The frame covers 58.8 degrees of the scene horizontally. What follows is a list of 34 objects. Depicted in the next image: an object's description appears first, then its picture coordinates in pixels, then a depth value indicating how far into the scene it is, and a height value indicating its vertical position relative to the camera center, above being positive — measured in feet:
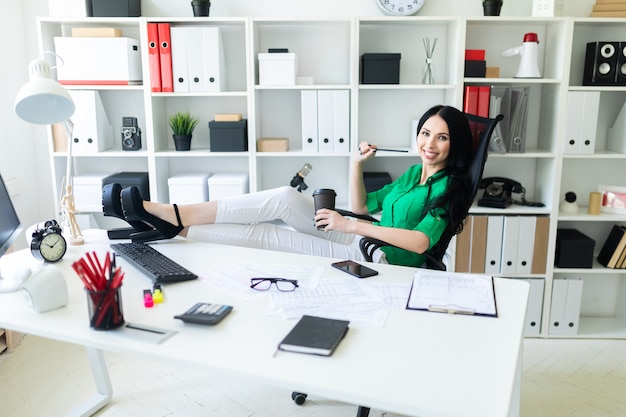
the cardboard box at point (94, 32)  10.68 +1.58
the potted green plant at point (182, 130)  11.19 -0.30
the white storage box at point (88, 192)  11.13 -1.52
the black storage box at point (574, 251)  10.99 -2.68
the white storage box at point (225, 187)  11.00 -1.41
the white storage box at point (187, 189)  11.05 -1.46
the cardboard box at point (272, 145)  11.04 -0.59
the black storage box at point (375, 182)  10.87 -1.29
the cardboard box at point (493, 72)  10.88 +0.83
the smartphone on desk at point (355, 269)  6.05 -1.69
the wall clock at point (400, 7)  10.78 +2.07
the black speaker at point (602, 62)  10.48 +0.99
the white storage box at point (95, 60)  10.64 +1.05
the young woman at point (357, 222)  7.32 -1.37
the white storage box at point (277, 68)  10.64 +0.89
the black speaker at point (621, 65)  10.44 +0.94
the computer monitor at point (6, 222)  6.22 -1.25
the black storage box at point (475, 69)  10.61 +0.87
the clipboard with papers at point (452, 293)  5.14 -1.74
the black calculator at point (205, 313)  4.81 -1.74
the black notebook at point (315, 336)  4.33 -1.77
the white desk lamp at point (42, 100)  6.13 +0.17
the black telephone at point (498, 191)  11.07 -1.52
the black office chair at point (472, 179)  7.54 -0.86
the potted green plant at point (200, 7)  10.64 +2.05
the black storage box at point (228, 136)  10.85 -0.40
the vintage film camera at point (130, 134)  11.21 -0.37
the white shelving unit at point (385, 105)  10.66 +0.21
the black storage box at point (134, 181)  11.05 -1.29
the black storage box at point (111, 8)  10.55 +2.01
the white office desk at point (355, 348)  3.81 -1.83
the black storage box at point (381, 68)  10.65 +0.89
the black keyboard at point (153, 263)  5.86 -1.65
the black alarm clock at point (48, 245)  6.44 -1.49
